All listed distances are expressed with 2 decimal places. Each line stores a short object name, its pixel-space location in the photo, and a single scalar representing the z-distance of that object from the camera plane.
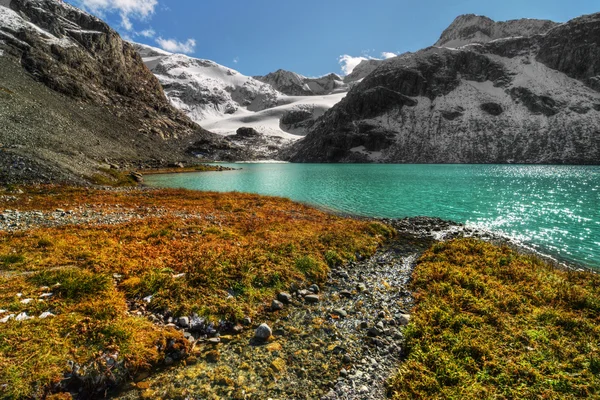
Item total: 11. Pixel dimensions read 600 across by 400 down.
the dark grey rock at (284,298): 10.53
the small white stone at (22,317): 6.97
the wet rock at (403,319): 9.42
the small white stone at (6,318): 6.79
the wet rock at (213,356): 7.27
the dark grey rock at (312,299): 10.81
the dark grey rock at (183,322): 8.24
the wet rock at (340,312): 9.83
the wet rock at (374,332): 8.77
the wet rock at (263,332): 8.24
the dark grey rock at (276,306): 9.96
